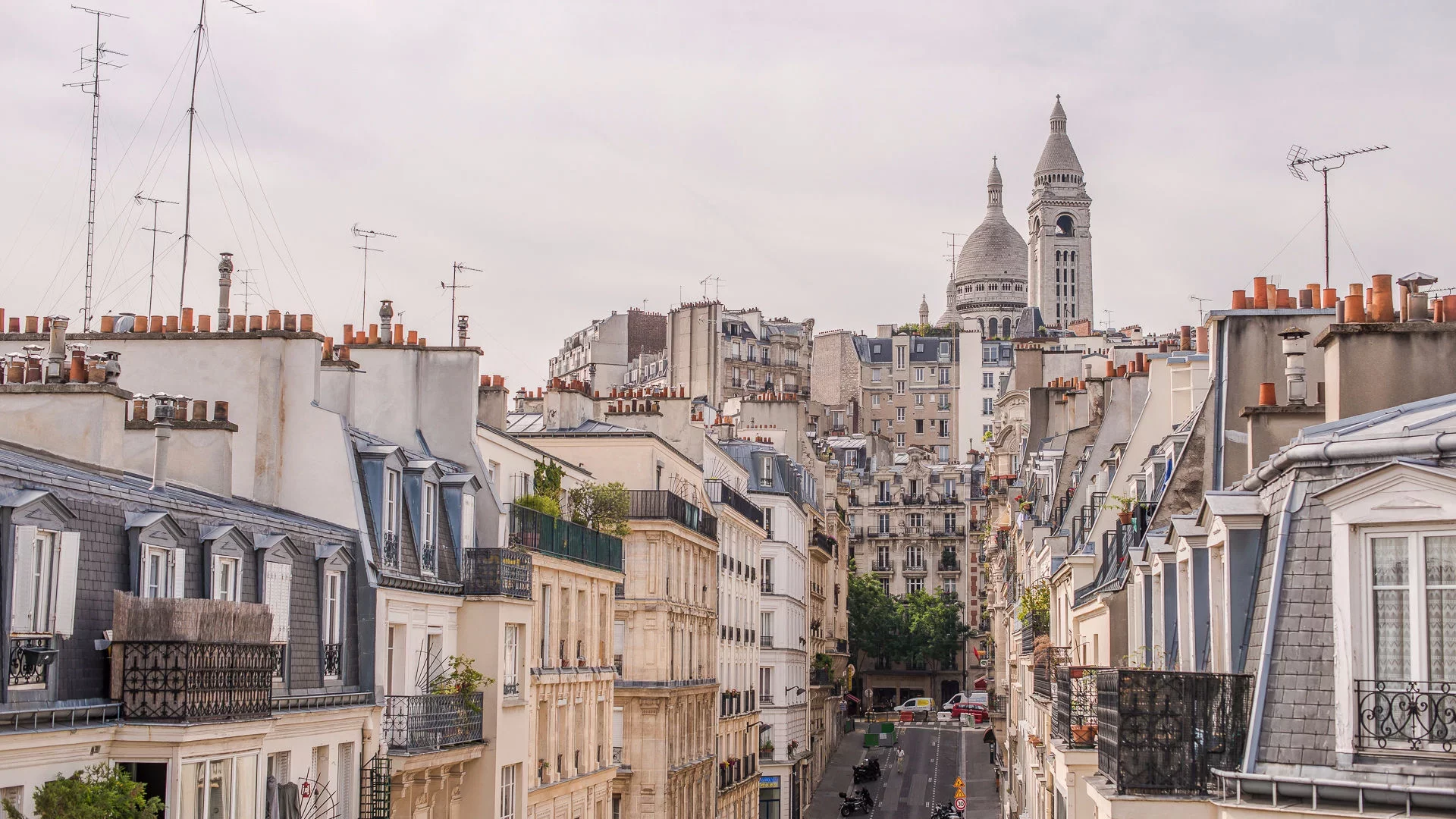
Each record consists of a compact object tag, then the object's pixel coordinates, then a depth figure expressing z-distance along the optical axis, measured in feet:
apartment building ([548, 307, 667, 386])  576.20
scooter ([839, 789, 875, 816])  259.60
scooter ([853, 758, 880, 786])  289.74
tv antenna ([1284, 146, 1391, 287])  73.00
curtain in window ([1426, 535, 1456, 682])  43.14
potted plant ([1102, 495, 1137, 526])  94.12
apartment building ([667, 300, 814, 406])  499.92
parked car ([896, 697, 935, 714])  416.67
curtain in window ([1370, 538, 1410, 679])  44.04
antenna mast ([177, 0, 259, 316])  95.40
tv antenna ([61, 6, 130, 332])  93.86
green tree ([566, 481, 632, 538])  136.26
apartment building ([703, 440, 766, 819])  201.57
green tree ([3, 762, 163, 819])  56.59
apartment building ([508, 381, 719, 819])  160.35
